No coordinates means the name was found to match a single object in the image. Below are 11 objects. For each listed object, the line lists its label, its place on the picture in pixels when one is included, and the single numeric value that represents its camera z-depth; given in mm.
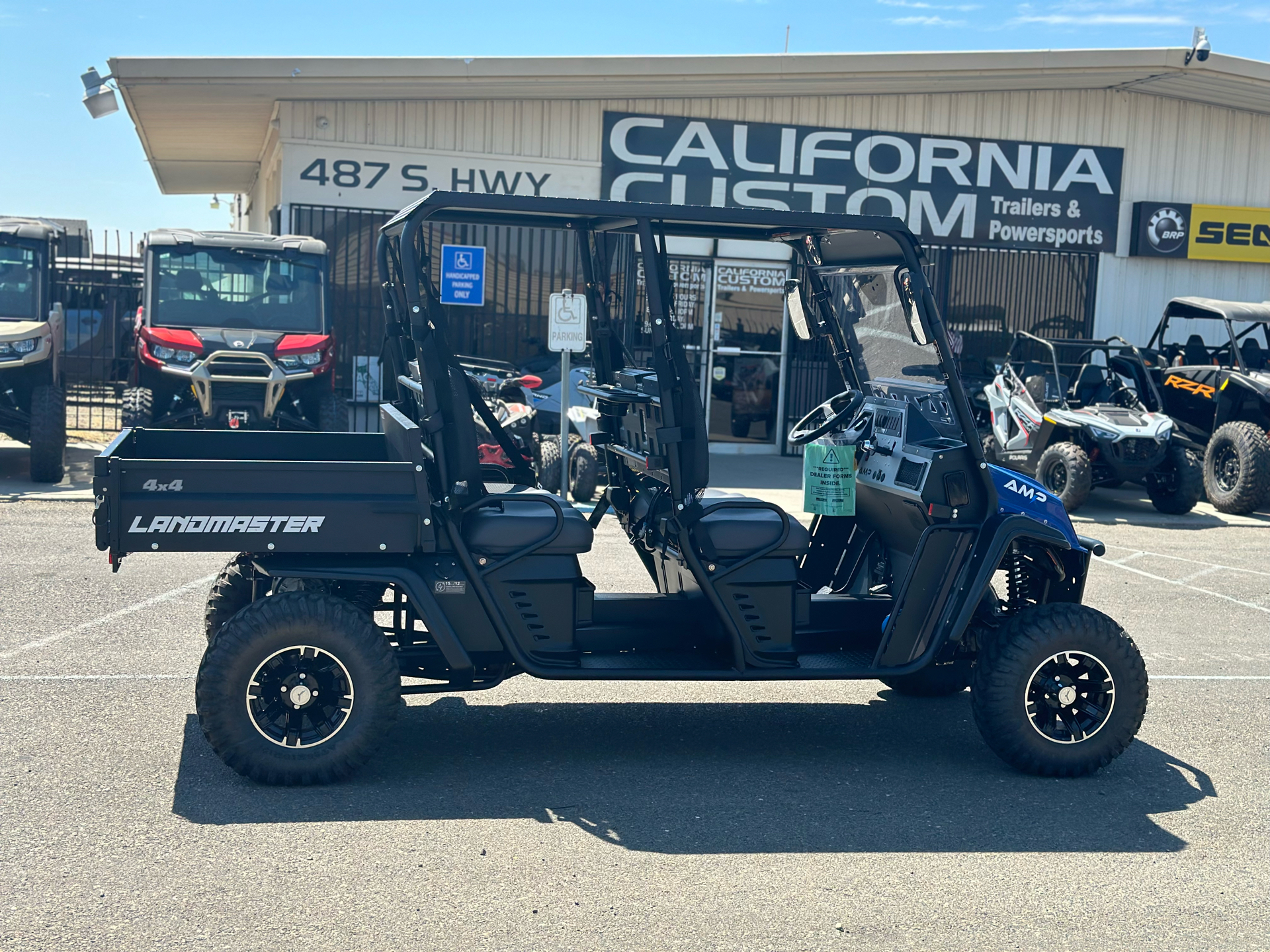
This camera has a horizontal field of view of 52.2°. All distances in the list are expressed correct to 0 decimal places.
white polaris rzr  12820
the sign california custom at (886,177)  17062
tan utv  11844
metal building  16109
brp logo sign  18500
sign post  10969
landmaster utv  4559
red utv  12102
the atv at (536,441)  11789
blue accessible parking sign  11609
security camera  16656
